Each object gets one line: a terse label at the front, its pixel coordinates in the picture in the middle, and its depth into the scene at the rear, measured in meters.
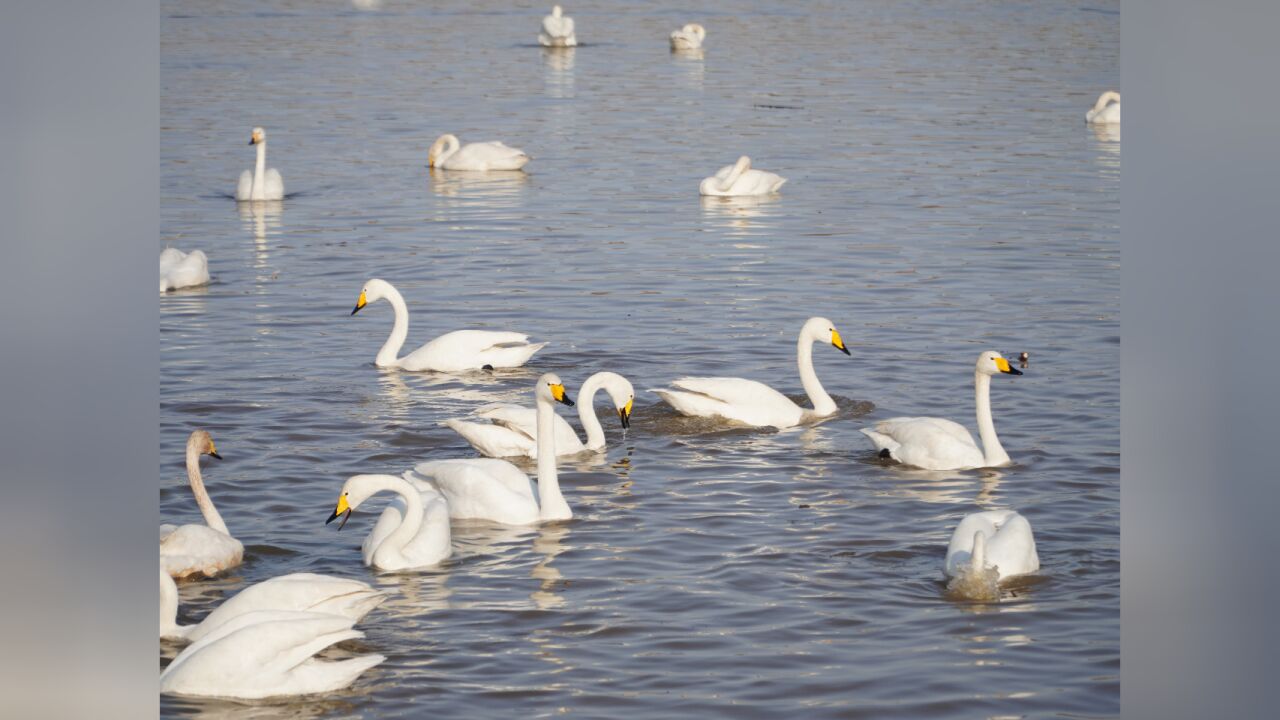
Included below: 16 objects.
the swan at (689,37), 56.38
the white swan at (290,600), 12.16
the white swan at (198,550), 13.85
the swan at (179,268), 25.87
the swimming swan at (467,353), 21.56
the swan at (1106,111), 41.25
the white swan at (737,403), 18.97
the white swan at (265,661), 11.30
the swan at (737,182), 33.34
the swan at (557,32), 56.50
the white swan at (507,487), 15.83
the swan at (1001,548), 13.62
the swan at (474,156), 36.41
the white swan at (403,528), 14.29
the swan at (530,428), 18.06
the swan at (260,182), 32.97
